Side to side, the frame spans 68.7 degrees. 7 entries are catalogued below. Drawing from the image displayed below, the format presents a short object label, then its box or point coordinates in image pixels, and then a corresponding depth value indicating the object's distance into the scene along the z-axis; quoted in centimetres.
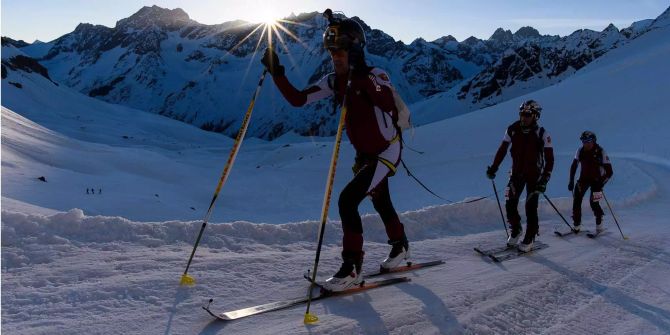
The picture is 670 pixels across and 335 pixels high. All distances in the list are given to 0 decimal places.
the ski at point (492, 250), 788
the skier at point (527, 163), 881
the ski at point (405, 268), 654
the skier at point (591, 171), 1185
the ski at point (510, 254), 757
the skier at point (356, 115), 575
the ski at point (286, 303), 469
